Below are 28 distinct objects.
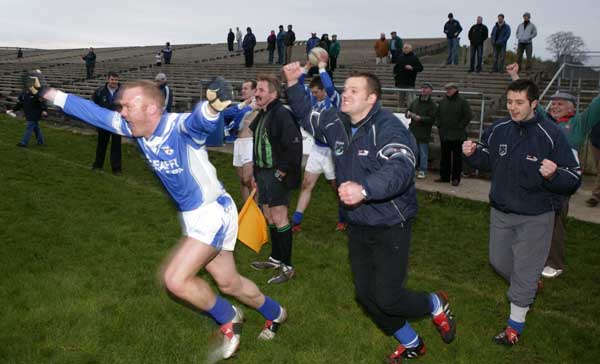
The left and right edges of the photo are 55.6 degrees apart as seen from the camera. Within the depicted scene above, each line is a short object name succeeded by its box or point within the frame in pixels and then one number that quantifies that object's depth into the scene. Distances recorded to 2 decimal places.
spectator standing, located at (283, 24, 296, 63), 25.86
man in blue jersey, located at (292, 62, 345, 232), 8.09
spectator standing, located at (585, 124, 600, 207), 8.29
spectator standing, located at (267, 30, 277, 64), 27.88
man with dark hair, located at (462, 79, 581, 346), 4.65
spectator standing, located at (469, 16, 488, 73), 18.48
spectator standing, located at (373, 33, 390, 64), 24.61
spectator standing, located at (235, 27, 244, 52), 38.37
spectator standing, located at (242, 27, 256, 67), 27.26
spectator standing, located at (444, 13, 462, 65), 20.47
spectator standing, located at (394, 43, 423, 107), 15.81
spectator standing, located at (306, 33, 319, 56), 24.62
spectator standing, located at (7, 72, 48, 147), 15.42
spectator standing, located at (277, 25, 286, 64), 27.16
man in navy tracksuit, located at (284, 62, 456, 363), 4.06
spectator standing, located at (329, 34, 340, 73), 23.18
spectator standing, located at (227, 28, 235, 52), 38.28
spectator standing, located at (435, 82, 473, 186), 11.40
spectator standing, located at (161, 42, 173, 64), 35.25
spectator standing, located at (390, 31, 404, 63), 22.73
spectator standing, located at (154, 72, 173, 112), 11.58
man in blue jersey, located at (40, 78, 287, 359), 4.14
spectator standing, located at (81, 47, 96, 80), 31.95
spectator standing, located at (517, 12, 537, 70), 17.28
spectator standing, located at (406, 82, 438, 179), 11.89
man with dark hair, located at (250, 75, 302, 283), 6.12
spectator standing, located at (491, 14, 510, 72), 17.78
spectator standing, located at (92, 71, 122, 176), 11.80
